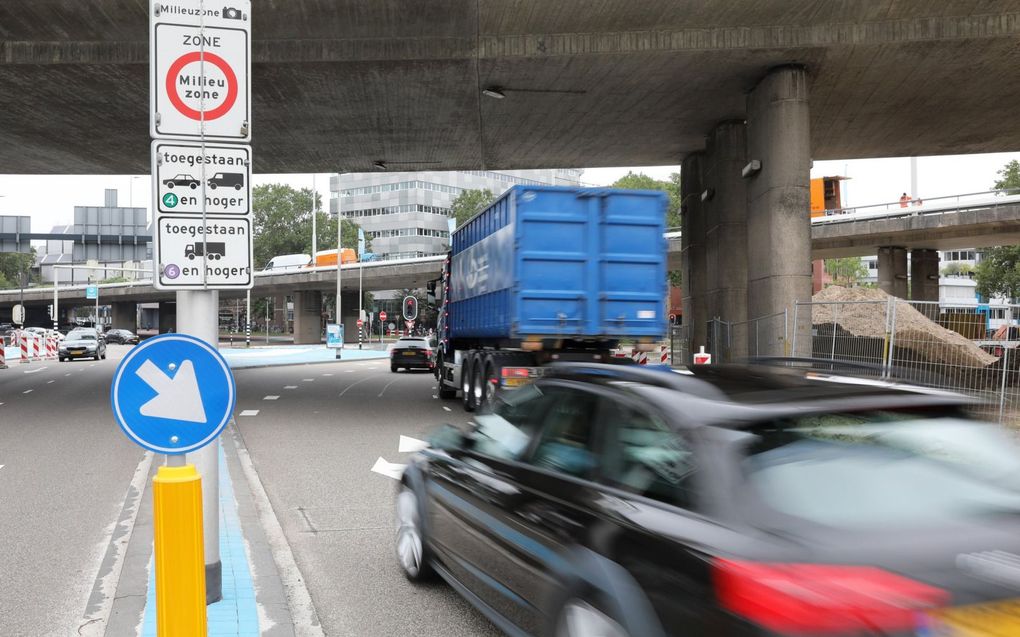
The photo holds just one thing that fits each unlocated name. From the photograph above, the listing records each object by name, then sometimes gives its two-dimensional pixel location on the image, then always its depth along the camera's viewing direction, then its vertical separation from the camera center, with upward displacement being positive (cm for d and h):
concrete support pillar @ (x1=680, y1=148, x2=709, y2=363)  2444 +195
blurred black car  225 -62
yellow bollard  339 -95
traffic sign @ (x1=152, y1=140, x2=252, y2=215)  442 +75
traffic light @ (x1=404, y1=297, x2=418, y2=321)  3647 +45
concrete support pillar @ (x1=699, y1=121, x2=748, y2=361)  2109 +233
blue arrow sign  361 -32
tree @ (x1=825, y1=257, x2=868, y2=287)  9303 +531
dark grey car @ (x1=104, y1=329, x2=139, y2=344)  7875 -161
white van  7162 +488
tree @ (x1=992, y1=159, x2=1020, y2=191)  4816 +795
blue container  1342 +87
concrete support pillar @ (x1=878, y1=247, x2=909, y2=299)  4441 +244
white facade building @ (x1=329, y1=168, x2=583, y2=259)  11038 +1501
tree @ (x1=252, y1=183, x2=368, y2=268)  10394 +1116
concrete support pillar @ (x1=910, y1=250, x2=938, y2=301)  4616 +230
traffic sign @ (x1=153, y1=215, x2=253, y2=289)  438 +34
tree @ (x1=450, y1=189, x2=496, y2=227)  10444 +1428
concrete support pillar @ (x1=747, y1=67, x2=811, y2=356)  1636 +236
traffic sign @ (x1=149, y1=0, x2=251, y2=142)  445 +132
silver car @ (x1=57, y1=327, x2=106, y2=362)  4053 -124
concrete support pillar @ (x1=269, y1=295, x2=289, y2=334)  11562 +56
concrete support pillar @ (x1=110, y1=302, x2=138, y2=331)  9481 +53
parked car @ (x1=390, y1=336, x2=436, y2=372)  3050 -131
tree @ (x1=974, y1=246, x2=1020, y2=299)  5064 +266
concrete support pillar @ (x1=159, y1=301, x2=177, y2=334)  10269 +69
